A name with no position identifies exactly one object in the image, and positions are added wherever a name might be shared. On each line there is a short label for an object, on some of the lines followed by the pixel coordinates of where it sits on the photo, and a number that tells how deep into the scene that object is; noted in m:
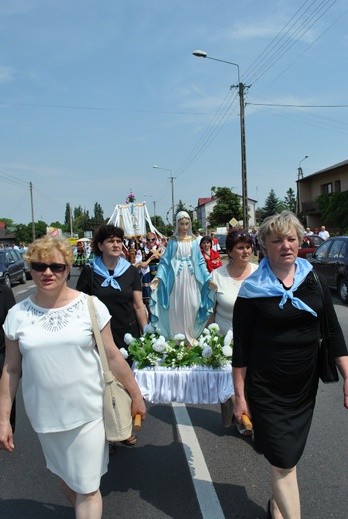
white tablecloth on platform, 3.72
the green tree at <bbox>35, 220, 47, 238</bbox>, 94.14
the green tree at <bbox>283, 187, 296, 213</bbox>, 120.94
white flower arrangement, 3.79
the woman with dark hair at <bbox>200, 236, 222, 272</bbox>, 10.75
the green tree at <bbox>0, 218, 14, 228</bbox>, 145.75
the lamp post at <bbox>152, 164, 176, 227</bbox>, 61.21
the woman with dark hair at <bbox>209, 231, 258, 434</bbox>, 4.05
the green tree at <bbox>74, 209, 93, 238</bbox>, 112.31
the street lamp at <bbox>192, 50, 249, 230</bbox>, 25.39
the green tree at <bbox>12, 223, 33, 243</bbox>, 83.94
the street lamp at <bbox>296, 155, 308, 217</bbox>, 50.13
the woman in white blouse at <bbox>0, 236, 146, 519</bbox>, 2.46
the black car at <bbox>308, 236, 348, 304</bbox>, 11.71
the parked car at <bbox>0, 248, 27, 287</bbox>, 19.56
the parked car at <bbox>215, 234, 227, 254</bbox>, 38.08
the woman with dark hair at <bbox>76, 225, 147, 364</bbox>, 4.27
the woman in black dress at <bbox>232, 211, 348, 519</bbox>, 2.61
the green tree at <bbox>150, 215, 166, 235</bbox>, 87.22
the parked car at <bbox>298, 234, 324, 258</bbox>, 18.17
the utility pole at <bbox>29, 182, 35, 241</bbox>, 65.40
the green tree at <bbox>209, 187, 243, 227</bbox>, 57.00
